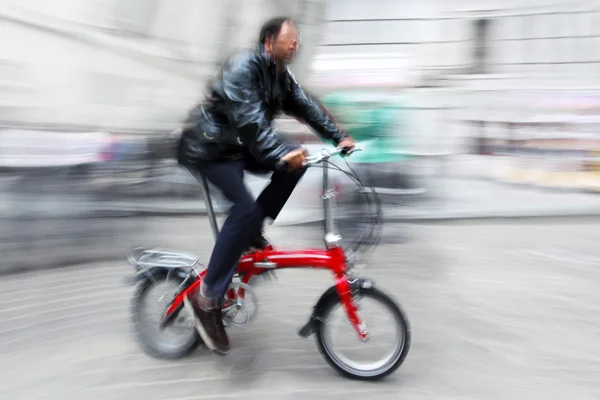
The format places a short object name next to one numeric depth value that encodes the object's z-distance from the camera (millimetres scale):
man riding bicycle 3326
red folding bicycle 3527
